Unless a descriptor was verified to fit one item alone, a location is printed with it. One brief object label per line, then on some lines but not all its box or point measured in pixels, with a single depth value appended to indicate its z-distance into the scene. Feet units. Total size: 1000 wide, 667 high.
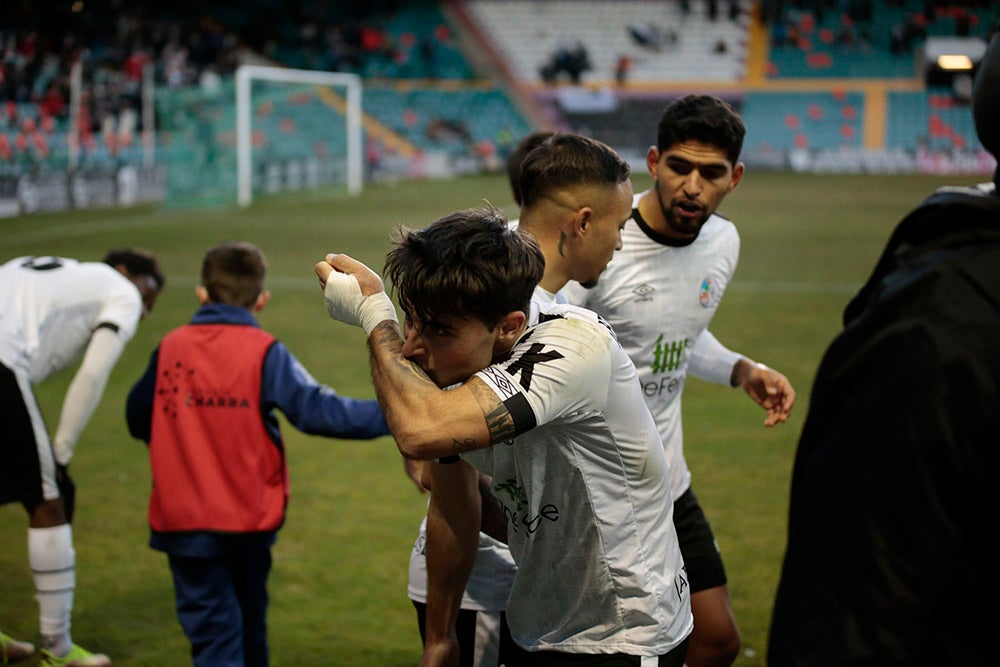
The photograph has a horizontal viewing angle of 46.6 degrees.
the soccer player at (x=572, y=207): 10.22
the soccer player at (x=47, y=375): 15.97
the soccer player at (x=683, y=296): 13.16
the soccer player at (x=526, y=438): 7.53
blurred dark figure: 4.75
